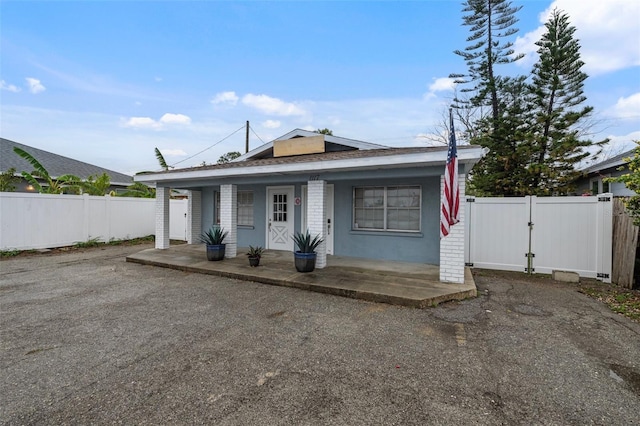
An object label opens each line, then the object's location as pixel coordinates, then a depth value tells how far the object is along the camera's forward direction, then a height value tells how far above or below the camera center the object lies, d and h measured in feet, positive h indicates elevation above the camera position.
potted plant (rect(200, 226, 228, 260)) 25.35 -3.28
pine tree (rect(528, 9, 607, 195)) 36.58 +13.60
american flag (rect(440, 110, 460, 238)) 15.88 +1.00
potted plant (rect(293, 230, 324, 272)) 21.20 -3.31
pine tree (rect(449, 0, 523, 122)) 43.86 +25.58
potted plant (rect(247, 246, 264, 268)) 23.15 -3.93
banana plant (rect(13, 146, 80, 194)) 35.99 +3.45
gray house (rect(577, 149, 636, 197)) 31.21 +4.44
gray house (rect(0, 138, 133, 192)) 48.62 +8.31
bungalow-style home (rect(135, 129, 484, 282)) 19.39 +0.91
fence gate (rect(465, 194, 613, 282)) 20.63 -1.75
